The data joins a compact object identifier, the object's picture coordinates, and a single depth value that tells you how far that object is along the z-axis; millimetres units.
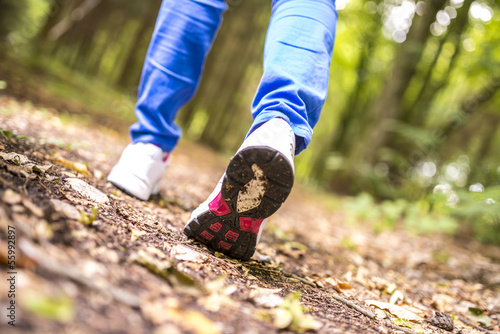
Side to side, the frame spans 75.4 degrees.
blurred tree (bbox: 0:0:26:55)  4117
